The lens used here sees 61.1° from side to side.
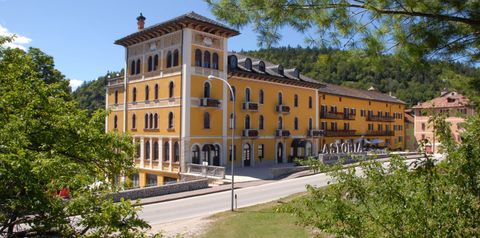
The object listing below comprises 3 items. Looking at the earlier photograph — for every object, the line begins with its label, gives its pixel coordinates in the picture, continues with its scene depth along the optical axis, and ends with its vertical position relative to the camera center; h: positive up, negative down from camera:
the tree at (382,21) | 7.91 +2.28
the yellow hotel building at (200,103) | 36.28 +2.80
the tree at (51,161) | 5.43 -0.48
